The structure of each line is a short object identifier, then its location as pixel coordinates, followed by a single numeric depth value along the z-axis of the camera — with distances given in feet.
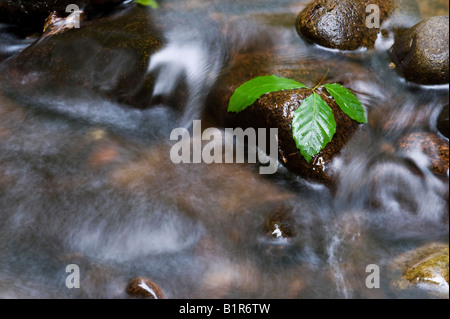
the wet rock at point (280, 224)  10.04
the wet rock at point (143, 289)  8.78
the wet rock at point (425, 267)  9.16
